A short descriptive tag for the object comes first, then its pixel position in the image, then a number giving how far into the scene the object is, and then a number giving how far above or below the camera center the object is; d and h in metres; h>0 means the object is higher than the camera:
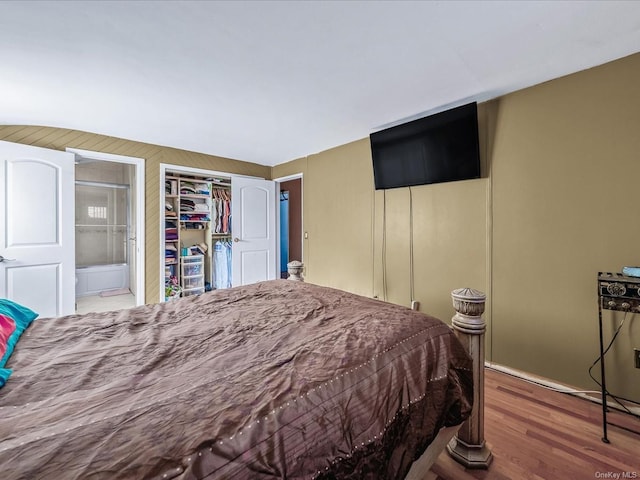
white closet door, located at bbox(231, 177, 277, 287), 4.37 +0.16
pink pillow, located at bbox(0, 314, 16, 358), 1.02 -0.35
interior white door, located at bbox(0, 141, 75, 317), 2.61 +0.12
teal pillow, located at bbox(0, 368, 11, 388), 0.83 -0.40
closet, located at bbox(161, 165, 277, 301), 4.30 +0.14
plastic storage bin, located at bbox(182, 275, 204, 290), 4.47 -0.66
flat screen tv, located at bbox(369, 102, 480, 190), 2.39 +0.83
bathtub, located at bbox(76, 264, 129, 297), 5.08 -0.70
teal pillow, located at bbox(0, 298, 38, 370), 1.10 -0.35
